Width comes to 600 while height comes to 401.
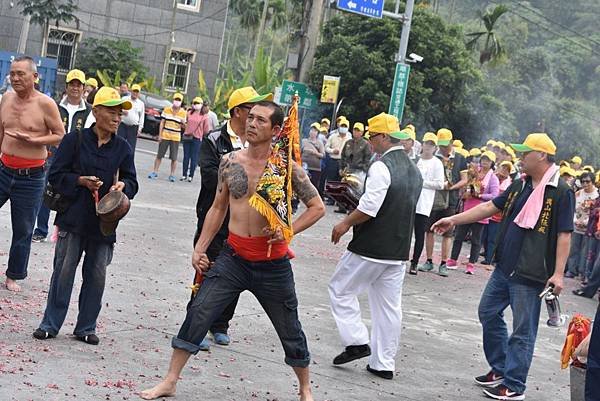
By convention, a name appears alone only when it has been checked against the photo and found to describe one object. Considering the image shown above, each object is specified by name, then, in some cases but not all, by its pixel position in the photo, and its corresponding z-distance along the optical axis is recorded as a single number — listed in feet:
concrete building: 162.81
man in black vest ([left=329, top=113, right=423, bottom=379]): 29.63
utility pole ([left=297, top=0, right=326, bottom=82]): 106.88
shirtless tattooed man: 23.50
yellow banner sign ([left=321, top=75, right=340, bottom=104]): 109.40
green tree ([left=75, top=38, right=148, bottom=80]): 156.56
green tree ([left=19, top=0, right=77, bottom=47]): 151.12
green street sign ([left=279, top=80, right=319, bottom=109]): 106.32
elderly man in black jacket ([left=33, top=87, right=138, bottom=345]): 26.86
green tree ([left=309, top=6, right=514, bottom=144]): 119.85
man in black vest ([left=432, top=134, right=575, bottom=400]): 28.45
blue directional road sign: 92.43
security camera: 105.28
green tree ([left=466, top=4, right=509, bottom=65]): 165.53
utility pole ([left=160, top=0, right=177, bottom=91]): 164.70
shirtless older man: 32.17
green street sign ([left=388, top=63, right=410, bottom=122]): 96.32
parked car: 133.08
